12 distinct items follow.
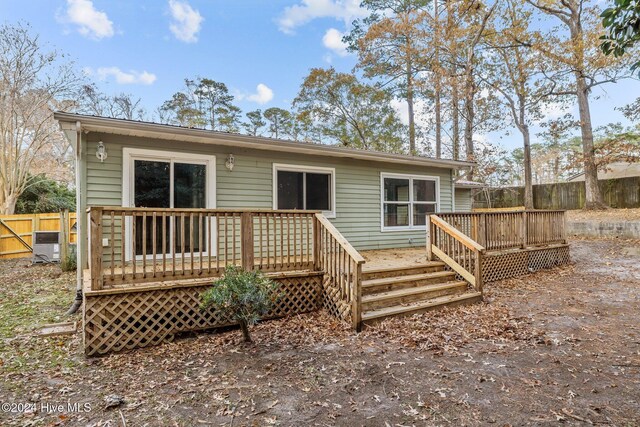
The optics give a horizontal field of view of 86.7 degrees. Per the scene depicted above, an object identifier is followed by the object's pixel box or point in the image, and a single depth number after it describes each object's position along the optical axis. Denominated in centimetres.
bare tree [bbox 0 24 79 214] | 1472
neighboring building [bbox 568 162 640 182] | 1928
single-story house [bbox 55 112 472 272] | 567
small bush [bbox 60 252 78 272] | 958
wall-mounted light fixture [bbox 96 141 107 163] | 559
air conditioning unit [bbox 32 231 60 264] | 1094
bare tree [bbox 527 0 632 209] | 1483
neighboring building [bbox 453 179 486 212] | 1296
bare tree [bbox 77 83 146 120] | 1733
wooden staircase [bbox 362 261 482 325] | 520
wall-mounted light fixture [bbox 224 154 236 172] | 681
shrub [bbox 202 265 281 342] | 401
